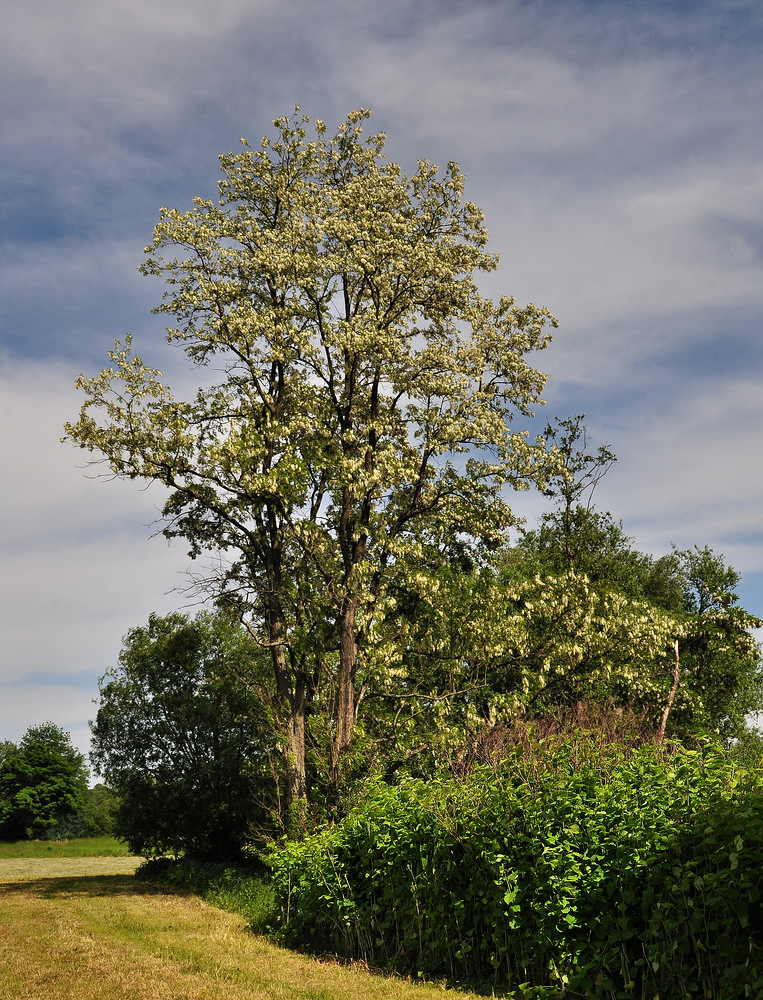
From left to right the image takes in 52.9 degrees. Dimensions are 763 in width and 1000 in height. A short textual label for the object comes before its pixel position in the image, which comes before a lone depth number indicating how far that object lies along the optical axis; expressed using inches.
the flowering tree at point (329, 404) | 711.7
